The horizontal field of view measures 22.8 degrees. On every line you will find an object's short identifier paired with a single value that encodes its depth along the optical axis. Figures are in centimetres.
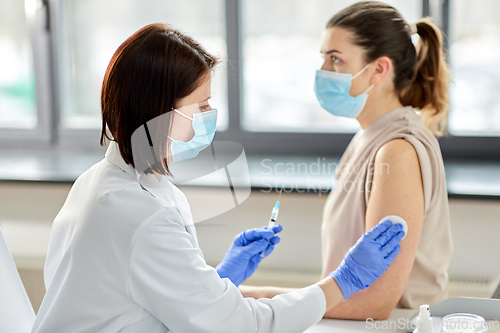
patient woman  229
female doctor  202
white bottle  206
